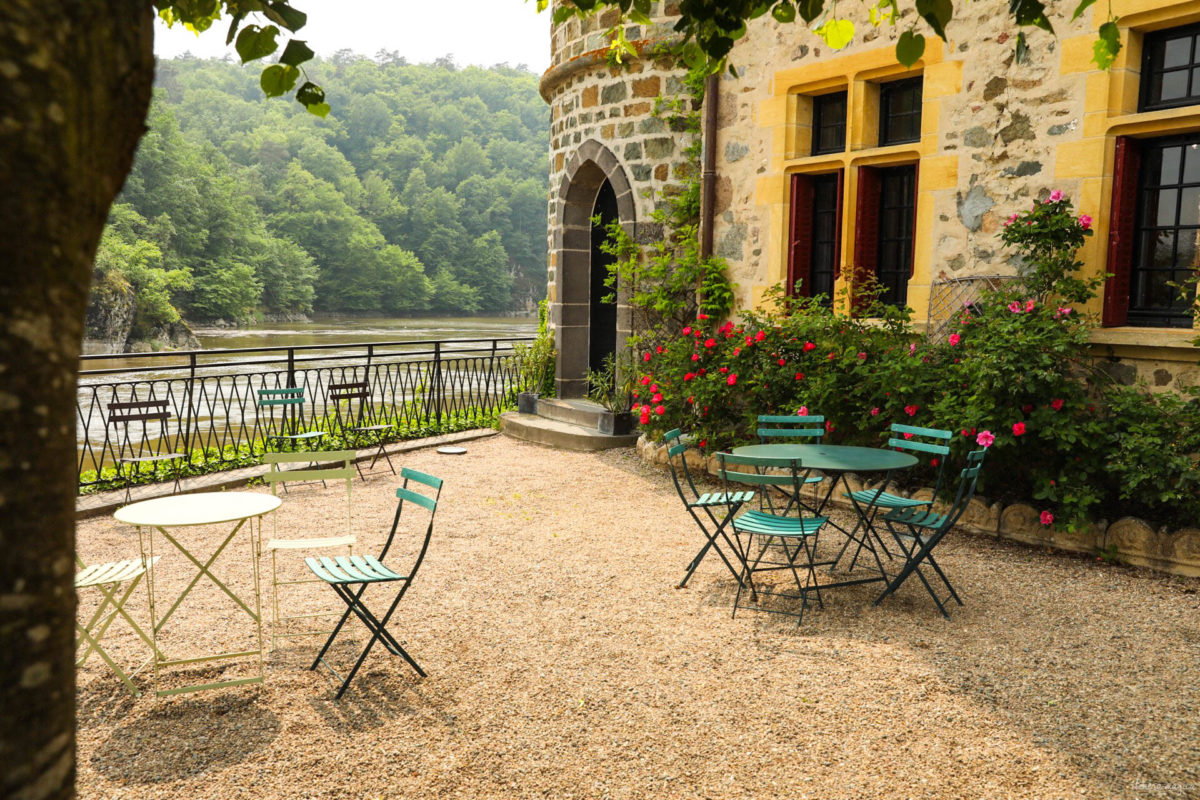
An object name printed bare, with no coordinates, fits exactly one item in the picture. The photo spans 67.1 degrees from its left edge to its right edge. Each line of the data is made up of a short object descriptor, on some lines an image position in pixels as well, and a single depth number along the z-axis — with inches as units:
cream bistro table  135.6
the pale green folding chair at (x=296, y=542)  157.2
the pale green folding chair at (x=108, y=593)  137.6
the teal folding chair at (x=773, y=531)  169.8
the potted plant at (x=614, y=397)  347.9
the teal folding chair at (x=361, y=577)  139.3
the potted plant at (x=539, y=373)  402.3
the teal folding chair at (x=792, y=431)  209.8
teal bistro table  177.6
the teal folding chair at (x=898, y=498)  183.2
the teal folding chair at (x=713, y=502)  182.1
